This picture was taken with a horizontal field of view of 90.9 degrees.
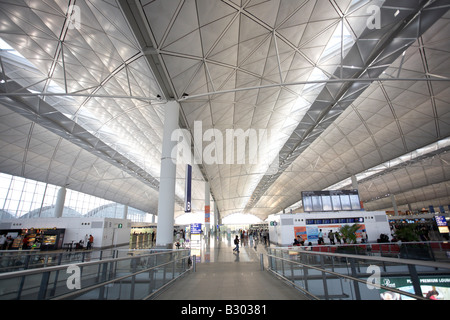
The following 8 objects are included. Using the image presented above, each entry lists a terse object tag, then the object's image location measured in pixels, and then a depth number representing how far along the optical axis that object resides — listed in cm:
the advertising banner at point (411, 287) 287
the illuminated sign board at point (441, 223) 3238
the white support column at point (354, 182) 3679
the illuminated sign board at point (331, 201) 2955
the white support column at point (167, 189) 1260
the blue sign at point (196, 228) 3528
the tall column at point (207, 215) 3406
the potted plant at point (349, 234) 1906
